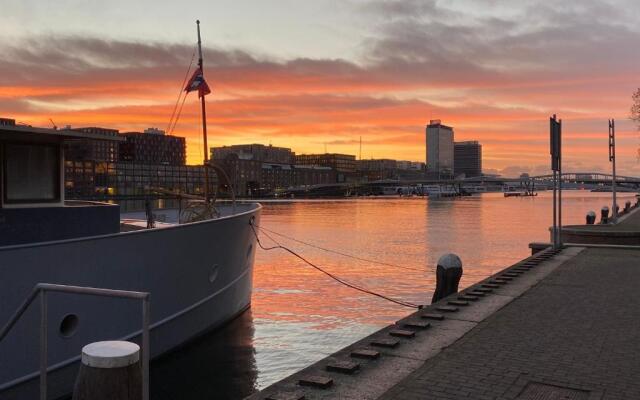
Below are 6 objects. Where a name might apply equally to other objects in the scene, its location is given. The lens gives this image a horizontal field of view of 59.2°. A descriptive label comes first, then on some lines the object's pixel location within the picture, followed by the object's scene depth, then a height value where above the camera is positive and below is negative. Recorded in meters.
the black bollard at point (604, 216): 36.35 -1.98
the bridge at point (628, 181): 165.10 +1.46
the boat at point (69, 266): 7.75 -1.30
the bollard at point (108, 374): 3.92 -1.32
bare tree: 41.72 +6.28
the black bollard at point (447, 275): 13.16 -2.09
